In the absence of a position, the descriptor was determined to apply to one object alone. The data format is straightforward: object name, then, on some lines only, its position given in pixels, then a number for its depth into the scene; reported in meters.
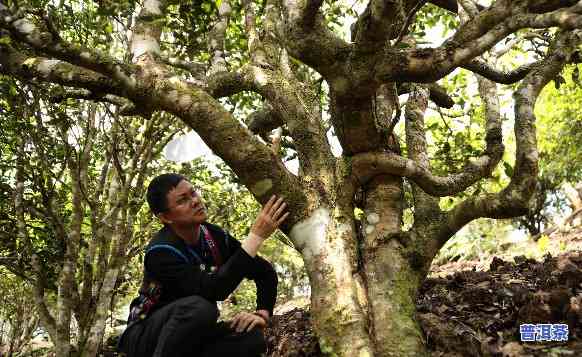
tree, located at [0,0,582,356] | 3.05
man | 2.76
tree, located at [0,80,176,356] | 4.96
